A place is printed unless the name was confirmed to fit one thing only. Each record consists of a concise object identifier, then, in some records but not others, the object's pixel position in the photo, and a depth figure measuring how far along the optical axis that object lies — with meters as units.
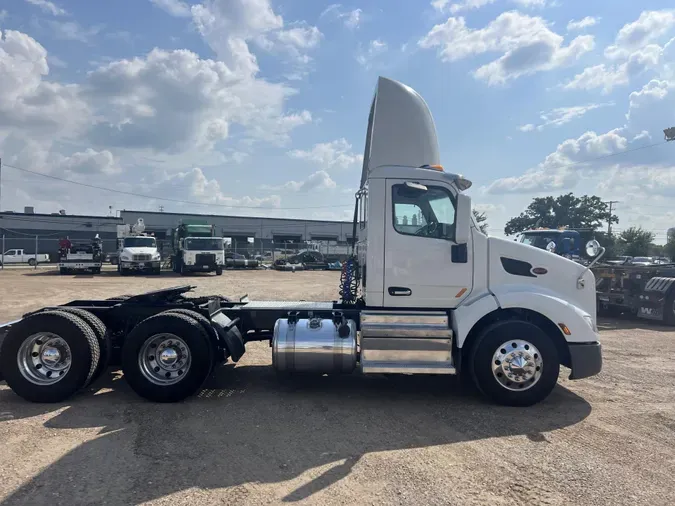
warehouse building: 59.31
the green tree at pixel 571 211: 68.69
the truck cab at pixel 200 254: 30.22
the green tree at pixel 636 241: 58.72
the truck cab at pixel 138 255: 29.97
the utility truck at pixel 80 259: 30.64
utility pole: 70.81
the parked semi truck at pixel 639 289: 13.07
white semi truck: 5.85
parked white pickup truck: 41.97
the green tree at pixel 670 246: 54.75
